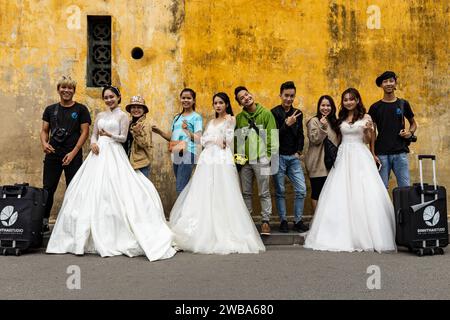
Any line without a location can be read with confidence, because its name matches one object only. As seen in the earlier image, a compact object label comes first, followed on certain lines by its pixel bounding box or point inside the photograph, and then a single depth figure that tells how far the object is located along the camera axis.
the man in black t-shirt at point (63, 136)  6.86
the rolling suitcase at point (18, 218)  6.00
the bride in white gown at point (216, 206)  6.10
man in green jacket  6.71
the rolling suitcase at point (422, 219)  5.82
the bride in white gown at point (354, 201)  6.16
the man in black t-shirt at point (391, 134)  6.83
